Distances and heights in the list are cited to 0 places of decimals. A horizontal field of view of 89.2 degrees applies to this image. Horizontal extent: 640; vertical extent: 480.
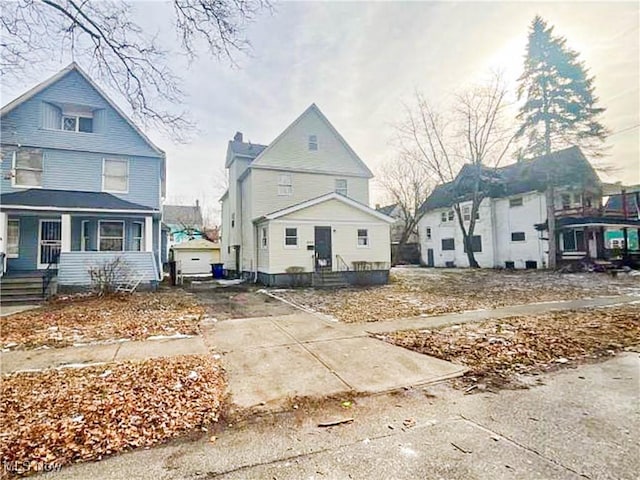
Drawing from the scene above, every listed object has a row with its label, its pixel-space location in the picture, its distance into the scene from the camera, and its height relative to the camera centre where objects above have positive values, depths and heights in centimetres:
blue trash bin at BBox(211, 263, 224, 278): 2206 -95
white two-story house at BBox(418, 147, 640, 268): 2222 +272
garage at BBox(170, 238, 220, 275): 2660 +11
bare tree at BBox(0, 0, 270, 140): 686 +490
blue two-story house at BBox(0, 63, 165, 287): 1269 +324
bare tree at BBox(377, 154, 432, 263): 3472 +764
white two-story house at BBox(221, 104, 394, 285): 1598 +223
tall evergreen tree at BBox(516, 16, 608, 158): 2175 +1028
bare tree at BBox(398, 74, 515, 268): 2584 +917
